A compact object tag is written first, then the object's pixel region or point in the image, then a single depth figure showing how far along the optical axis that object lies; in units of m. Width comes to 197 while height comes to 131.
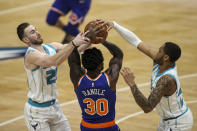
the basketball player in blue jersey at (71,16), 26.24
